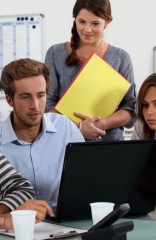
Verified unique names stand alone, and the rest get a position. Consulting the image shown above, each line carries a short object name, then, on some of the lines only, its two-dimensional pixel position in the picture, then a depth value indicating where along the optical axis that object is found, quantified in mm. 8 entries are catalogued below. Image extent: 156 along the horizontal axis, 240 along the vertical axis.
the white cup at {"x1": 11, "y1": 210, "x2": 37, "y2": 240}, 2133
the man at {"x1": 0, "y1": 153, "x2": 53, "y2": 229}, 2445
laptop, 2384
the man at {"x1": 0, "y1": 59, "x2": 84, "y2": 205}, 2938
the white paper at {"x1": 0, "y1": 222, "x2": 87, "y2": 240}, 2297
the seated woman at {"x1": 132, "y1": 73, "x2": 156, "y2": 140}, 3283
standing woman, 3319
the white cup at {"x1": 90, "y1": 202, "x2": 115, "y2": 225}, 2291
